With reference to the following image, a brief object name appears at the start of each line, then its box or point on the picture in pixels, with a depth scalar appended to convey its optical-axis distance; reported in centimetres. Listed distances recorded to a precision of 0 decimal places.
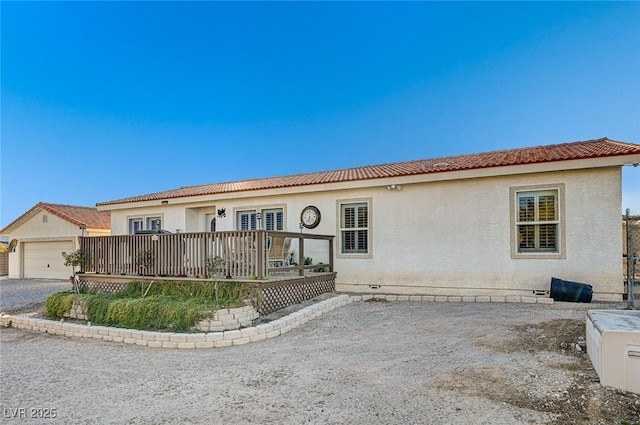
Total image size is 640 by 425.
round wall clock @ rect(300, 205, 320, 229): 1144
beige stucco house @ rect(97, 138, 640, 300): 837
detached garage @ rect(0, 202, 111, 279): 1853
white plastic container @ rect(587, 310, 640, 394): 360
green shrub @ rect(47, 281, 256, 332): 718
